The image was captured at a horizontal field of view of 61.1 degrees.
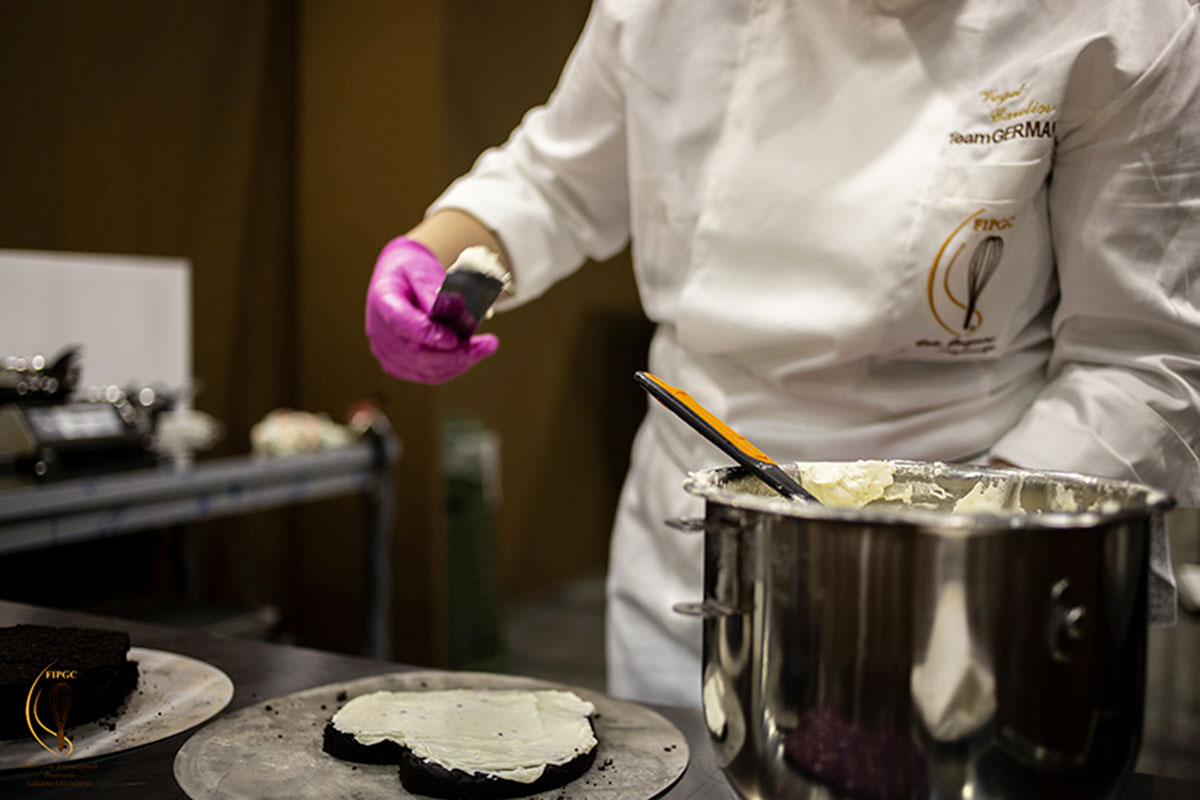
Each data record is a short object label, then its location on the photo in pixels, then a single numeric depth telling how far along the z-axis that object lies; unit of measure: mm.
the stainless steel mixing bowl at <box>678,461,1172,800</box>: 483
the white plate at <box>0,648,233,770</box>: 741
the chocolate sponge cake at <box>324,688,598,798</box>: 671
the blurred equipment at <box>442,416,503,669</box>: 3930
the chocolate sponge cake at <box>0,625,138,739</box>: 767
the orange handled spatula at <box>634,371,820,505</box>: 654
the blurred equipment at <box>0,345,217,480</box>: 2174
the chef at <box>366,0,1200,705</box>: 959
